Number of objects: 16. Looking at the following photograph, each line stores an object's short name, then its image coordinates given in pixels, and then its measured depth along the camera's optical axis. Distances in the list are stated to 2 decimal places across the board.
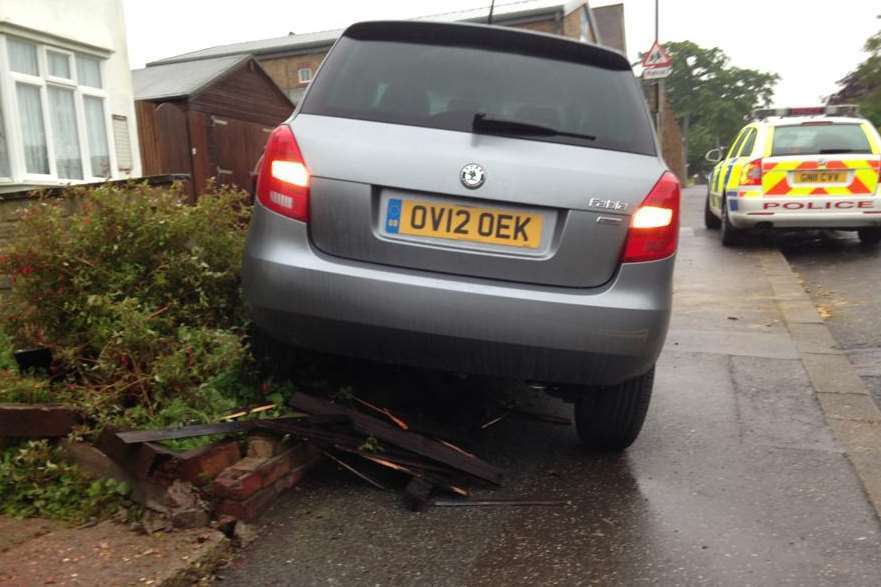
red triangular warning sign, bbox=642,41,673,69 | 17.45
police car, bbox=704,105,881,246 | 9.16
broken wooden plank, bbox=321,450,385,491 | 3.38
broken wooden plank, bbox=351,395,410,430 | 3.48
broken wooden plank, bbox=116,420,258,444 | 2.93
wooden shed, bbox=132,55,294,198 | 16.27
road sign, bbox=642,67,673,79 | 17.22
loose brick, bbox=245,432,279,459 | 3.18
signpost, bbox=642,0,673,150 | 17.27
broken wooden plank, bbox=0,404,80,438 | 3.14
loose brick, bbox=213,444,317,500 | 2.94
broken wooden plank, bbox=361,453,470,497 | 3.27
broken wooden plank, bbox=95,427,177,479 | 2.91
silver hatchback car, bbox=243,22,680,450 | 2.97
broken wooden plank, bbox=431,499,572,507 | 3.26
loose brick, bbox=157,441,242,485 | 2.93
